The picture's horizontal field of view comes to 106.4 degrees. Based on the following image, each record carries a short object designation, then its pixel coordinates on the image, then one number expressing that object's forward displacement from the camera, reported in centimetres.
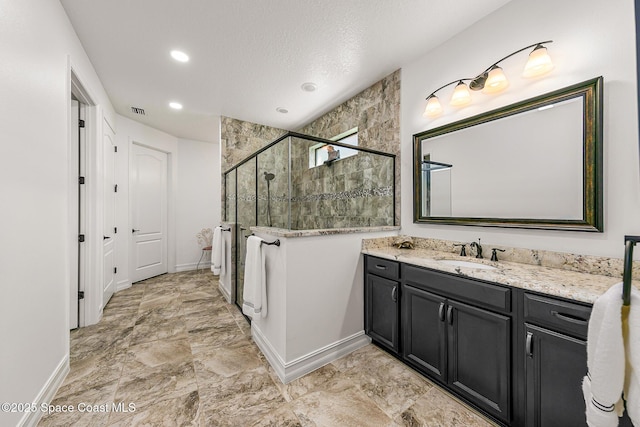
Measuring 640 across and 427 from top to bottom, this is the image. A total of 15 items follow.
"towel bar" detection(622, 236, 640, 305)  79
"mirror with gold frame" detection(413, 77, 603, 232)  144
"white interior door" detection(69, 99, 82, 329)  230
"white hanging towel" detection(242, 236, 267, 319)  199
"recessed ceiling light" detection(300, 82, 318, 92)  286
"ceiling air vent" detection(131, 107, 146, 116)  349
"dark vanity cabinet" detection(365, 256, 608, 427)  112
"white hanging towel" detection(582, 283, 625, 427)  82
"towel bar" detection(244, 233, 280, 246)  186
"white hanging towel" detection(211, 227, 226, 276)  351
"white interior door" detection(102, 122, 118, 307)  296
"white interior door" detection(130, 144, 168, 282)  414
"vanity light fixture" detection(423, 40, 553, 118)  156
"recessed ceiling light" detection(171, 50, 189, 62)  226
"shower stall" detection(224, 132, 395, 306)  211
